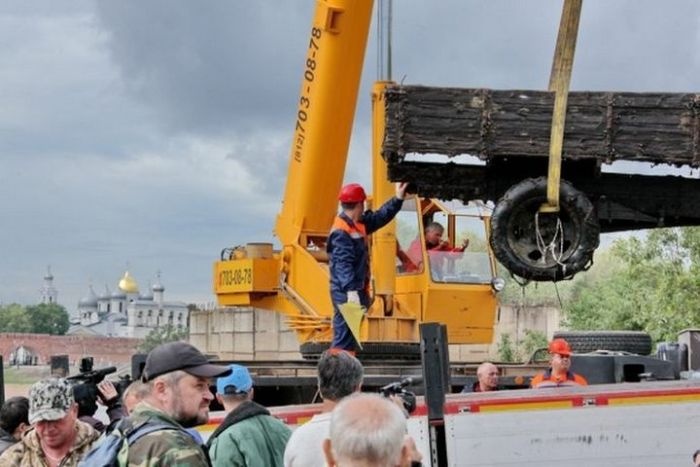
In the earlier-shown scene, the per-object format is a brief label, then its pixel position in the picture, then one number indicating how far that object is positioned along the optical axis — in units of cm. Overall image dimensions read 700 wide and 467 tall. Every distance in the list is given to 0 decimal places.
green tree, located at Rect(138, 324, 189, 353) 10616
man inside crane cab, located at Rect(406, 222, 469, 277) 1379
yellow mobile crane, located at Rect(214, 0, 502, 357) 1355
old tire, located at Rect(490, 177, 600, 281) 969
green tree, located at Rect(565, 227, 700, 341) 3197
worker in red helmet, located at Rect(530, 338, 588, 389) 987
